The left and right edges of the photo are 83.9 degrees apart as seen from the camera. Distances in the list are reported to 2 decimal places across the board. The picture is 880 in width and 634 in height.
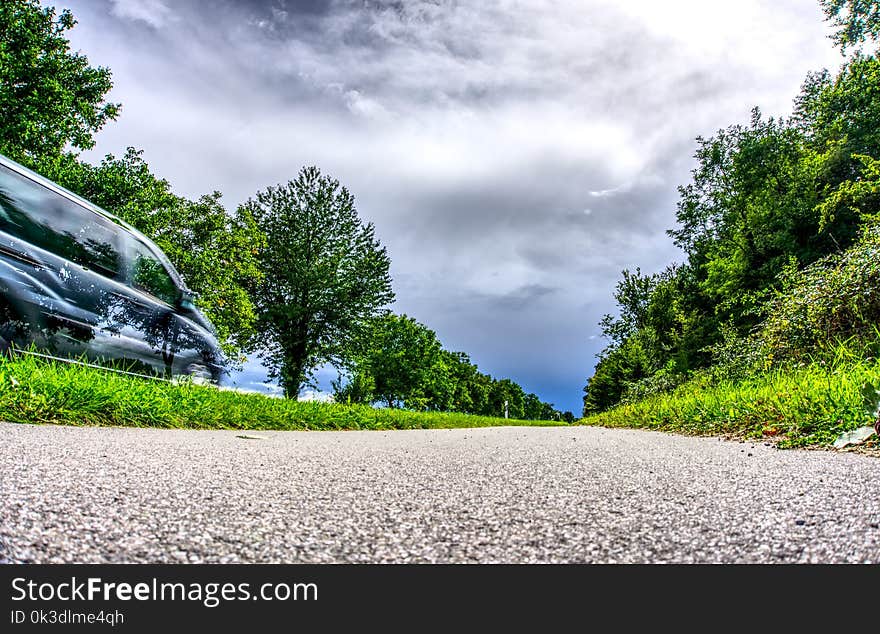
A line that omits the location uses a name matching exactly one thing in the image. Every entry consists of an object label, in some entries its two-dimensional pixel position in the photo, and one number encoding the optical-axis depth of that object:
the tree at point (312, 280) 16.19
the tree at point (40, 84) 11.34
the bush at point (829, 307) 5.90
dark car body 4.12
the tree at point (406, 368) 31.05
